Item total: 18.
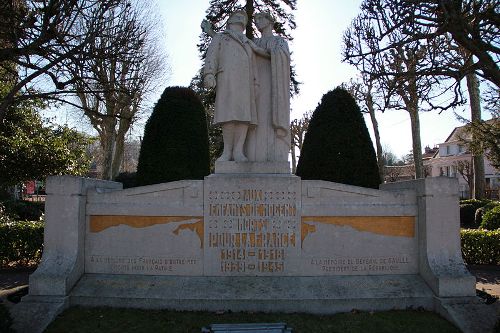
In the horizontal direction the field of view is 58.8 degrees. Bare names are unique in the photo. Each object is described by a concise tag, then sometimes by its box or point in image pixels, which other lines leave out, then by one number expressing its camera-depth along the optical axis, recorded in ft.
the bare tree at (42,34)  28.12
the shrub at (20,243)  32.53
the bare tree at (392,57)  35.88
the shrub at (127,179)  60.75
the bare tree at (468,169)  122.92
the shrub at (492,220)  44.04
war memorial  20.51
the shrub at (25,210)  55.52
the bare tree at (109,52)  31.91
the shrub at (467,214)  66.49
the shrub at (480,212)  56.29
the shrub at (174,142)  40.40
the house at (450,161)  187.52
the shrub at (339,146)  37.40
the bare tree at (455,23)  30.96
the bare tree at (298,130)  140.83
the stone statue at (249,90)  23.31
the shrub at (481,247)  33.78
